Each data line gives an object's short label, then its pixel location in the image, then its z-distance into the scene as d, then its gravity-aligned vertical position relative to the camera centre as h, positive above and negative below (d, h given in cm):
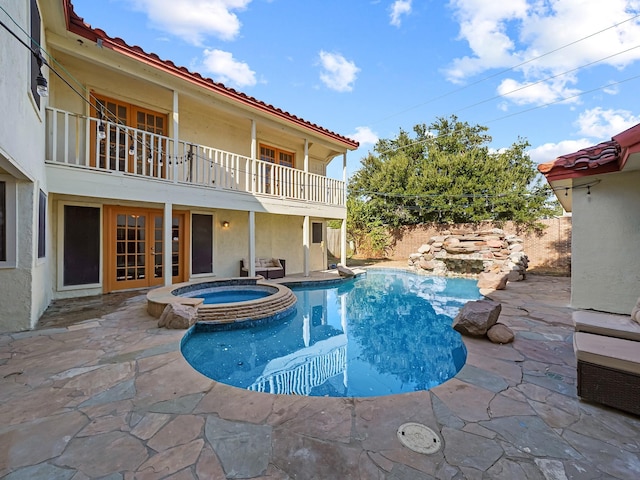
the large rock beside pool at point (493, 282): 809 -117
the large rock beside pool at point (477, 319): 409 -111
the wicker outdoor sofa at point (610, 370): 225 -103
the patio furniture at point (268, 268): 924 -91
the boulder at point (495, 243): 1135 -10
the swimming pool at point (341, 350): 350 -167
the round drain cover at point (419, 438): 193 -137
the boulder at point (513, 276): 930 -113
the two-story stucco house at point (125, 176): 403 +139
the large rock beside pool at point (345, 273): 1044 -117
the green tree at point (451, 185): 1522 +301
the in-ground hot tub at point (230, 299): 500 -121
